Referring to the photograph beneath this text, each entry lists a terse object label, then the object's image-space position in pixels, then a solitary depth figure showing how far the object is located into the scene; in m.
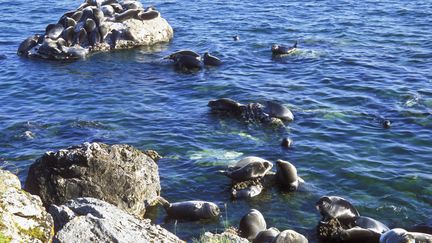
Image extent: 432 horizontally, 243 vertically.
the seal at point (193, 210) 13.46
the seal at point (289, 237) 11.52
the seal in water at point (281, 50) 26.52
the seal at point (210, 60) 25.78
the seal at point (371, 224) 12.52
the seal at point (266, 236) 12.05
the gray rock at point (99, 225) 8.66
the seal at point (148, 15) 29.94
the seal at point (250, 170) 15.02
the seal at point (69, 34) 28.48
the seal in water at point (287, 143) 17.34
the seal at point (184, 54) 25.92
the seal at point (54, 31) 28.62
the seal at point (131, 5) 31.14
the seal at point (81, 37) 28.41
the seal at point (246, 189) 14.59
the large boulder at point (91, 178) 13.66
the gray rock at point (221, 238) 9.50
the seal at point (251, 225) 12.47
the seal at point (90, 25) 28.67
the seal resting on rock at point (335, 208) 13.02
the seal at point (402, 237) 11.25
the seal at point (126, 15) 29.59
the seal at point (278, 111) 19.17
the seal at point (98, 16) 28.98
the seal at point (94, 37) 28.45
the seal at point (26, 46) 28.42
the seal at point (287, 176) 14.80
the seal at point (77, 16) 29.91
